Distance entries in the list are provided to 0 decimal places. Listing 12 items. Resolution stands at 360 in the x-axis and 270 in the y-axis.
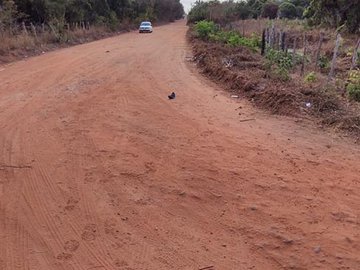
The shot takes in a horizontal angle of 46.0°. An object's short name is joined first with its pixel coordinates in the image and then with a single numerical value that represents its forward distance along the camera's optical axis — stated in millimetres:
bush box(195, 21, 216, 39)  23078
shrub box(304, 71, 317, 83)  9638
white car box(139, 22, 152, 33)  36000
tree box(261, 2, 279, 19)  42975
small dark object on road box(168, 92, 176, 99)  9960
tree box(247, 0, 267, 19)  44112
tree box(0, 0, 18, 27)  19125
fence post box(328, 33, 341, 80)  9450
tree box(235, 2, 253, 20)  43125
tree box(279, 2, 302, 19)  39469
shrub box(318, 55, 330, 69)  13968
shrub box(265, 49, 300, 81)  10697
